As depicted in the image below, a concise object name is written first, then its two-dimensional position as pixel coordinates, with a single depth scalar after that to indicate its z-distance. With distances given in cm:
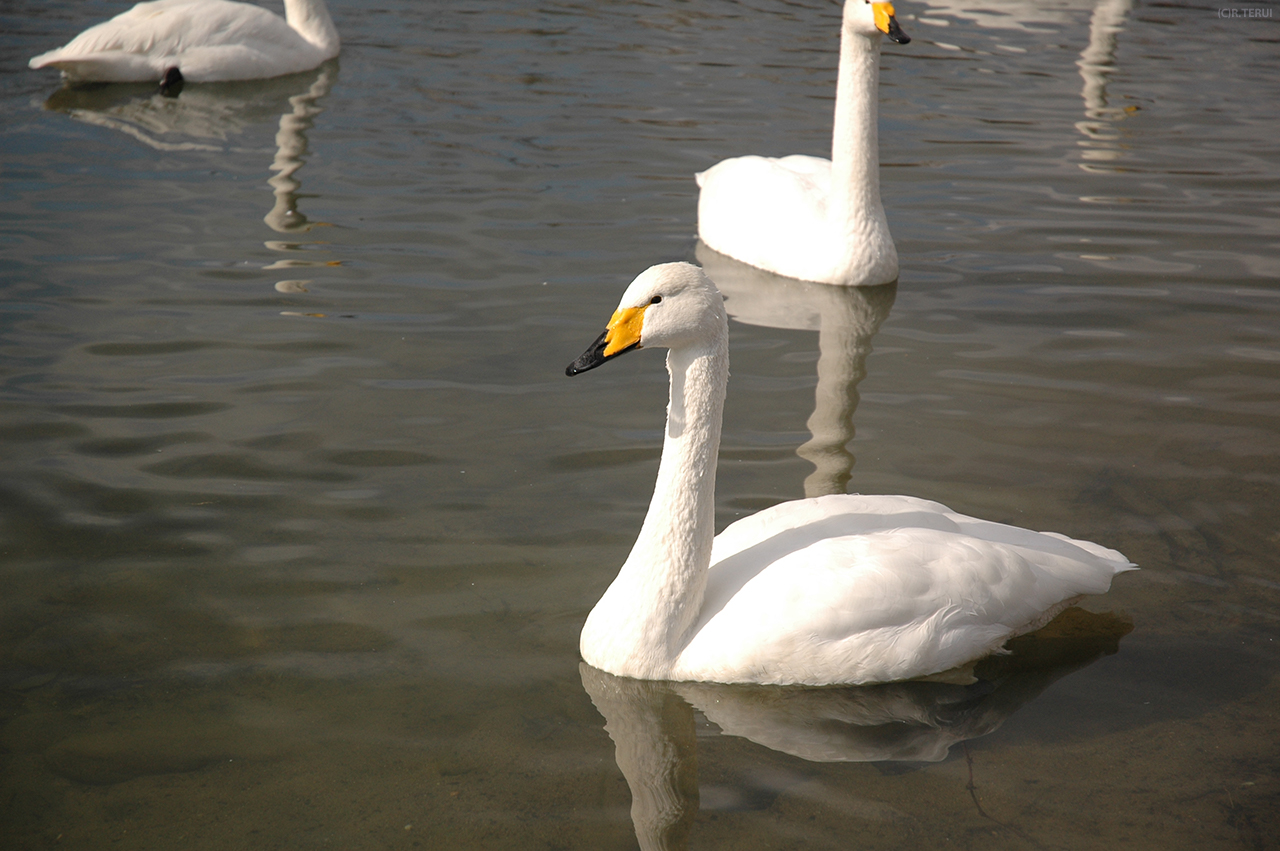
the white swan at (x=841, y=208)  873
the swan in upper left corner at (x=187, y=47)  1267
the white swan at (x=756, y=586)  453
